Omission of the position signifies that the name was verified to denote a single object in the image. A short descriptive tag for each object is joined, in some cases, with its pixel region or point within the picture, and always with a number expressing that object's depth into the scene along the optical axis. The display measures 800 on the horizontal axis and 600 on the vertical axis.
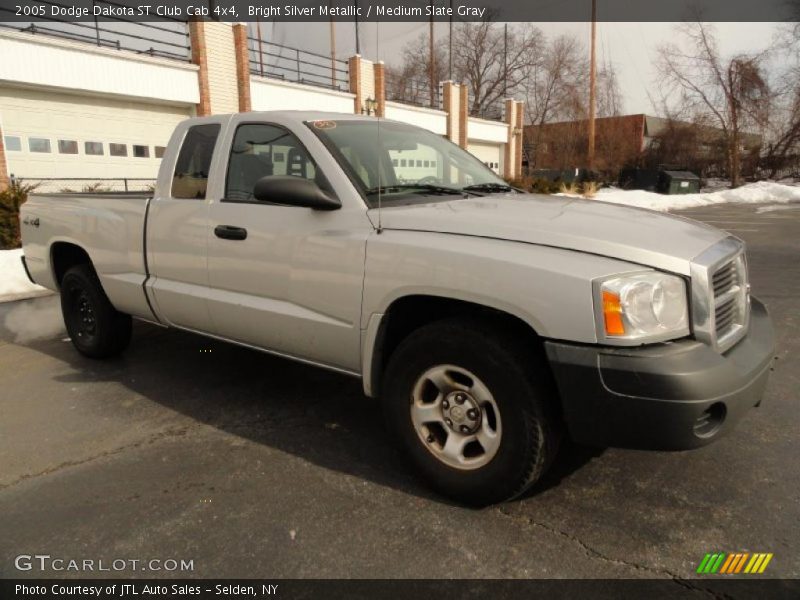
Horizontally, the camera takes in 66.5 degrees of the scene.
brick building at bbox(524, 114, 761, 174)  39.09
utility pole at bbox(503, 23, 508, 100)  48.69
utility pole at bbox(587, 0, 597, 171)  31.34
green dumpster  31.50
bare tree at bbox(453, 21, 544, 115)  48.31
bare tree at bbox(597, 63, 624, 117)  46.78
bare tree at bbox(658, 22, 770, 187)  36.84
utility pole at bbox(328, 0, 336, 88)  30.77
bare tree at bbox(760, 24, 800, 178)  37.94
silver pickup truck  2.34
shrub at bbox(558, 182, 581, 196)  24.69
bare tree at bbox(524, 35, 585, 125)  46.28
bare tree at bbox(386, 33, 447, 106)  35.91
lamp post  23.86
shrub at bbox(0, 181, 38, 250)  10.55
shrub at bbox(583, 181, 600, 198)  25.62
